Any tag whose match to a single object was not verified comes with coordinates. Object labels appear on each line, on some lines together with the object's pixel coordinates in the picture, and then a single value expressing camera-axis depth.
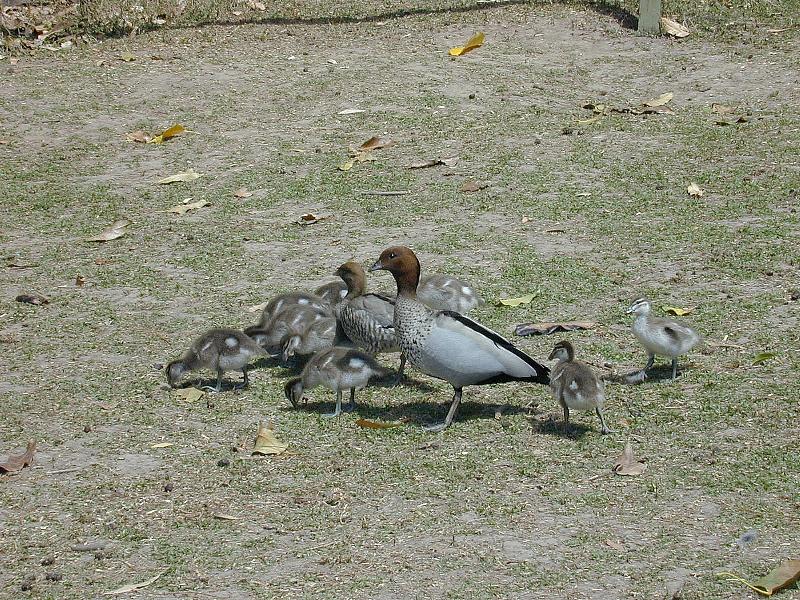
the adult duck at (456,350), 12.97
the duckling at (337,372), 13.54
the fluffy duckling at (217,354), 14.27
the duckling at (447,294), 15.69
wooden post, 27.19
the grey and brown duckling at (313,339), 14.99
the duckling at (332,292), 16.22
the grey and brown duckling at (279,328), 15.04
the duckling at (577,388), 12.37
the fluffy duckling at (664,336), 13.70
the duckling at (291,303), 15.57
